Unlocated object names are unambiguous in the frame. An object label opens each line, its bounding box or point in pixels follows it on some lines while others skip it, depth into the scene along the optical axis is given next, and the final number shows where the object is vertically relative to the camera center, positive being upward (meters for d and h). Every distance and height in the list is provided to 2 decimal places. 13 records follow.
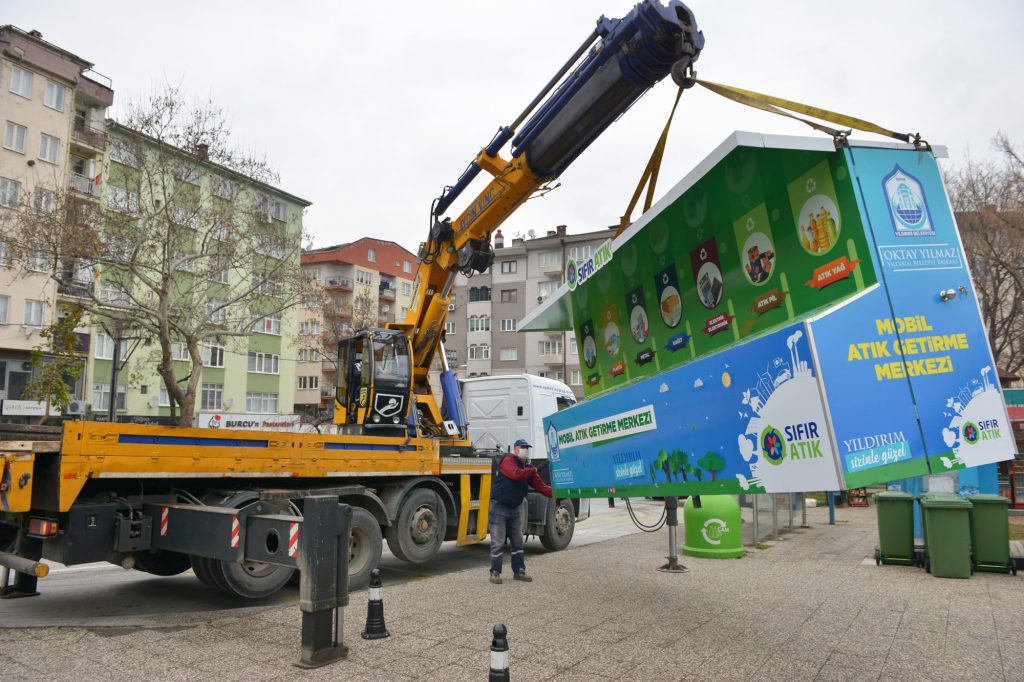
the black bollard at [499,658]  3.97 -0.76
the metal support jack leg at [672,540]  9.80 -0.54
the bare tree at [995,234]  25.45 +8.20
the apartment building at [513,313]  57.47 +16.48
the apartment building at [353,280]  58.62 +21.92
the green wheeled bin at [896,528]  10.38 -0.67
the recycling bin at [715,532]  11.46 -0.55
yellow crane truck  6.26 +0.79
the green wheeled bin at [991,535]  9.62 -0.82
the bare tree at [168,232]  20.08 +8.97
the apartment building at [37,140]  31.03 +19.04
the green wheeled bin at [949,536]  9.38 -0.77
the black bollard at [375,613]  6.23 -0.73
